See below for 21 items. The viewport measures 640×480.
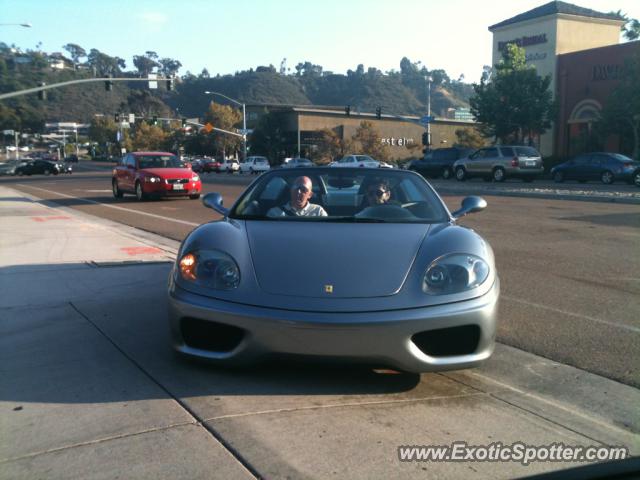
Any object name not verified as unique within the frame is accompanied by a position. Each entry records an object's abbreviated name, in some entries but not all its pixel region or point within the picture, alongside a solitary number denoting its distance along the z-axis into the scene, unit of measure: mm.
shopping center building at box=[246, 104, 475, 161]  72538
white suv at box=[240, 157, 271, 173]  53250
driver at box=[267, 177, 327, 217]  4754
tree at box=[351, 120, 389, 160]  58625
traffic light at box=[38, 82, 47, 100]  33306
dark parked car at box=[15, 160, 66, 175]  54531
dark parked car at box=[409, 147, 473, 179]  33312
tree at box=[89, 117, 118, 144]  117375
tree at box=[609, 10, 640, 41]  50062
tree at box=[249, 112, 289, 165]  72688
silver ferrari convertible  3238
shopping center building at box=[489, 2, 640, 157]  39844
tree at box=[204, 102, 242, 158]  79688
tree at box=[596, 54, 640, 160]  32875
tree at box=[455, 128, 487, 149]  62281
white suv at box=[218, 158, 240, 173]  58438
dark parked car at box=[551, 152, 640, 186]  25438
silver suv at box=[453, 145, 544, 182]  27938
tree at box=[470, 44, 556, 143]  41125
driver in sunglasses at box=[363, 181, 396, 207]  4996
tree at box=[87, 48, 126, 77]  191550
